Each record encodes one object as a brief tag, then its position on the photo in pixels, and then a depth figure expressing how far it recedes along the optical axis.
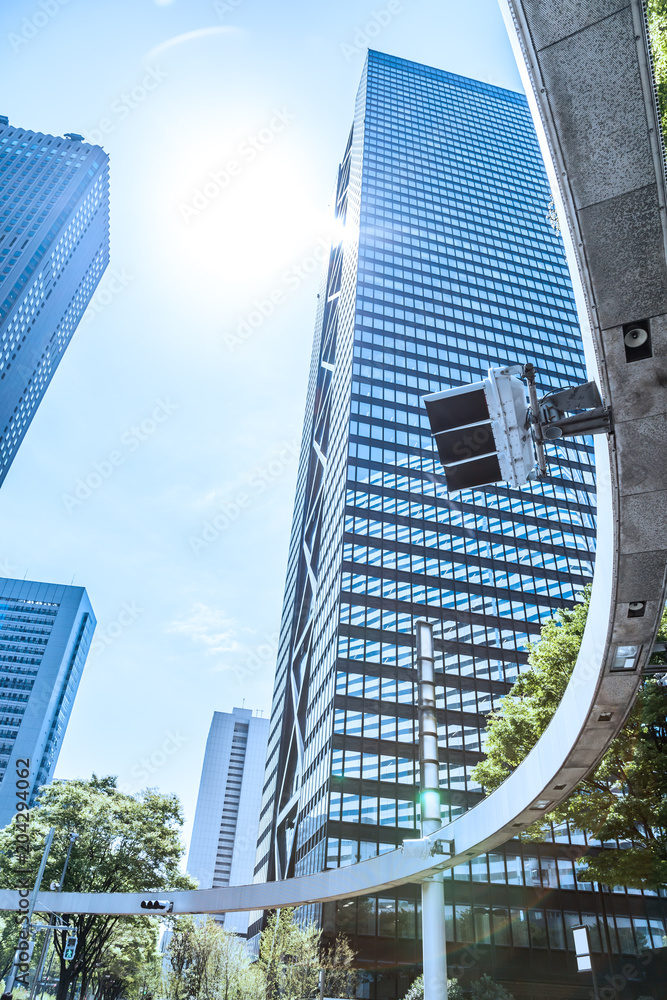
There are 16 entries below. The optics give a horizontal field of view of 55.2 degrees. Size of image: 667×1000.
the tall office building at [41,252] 133.75
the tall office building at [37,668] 138.62
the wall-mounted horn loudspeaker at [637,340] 5.14
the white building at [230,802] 168.75
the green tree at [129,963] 36.00
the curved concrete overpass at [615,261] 4.14
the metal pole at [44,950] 33.00
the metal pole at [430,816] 12.72
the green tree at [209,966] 33.90
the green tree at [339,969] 34.00
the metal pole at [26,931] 25.89
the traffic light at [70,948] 29.74
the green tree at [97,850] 33.03
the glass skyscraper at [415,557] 41.59
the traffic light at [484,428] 5.16
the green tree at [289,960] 30.91
